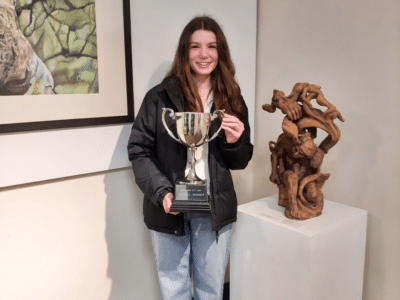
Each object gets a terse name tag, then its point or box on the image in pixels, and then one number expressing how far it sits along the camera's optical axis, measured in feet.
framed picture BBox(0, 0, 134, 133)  4.31
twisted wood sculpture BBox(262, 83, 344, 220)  4.63
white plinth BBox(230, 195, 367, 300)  4.40
